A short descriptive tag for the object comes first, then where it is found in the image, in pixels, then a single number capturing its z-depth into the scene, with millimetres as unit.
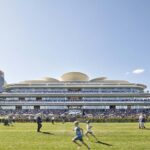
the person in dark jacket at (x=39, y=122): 17128
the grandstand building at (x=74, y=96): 57239
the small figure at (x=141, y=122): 19349
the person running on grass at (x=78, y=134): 10118
